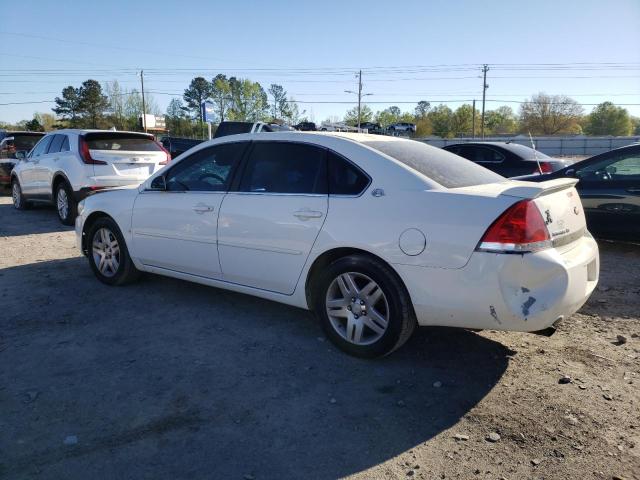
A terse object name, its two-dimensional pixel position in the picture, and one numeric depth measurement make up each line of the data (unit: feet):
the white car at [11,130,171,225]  28.78
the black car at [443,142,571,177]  31.99
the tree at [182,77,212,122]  302.04
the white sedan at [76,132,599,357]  10.11
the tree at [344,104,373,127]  303.89
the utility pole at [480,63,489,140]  245.45
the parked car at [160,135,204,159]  57.93
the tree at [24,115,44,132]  198.79
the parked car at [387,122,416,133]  159.04
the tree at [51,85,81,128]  253.24
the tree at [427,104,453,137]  299.58
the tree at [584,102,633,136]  300.81
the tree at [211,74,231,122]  282.77
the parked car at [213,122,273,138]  53.52
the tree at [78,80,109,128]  252.21
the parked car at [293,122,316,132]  50.42
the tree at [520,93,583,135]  288.10
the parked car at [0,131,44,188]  46.62
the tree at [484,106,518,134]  336.59
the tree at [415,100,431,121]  332.72
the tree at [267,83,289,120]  299.58
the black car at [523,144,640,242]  21.68
